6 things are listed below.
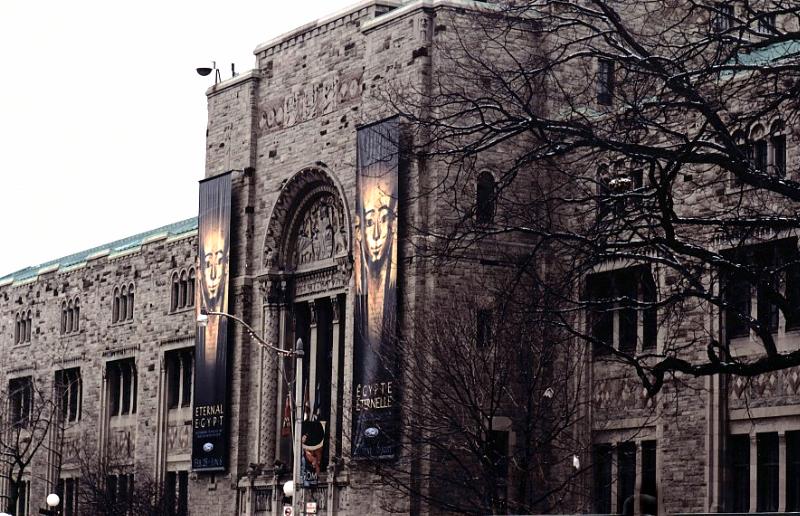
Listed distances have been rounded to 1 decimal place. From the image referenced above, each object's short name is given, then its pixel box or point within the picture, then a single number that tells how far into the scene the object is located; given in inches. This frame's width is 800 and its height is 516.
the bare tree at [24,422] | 3361.2
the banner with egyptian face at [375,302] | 2161.7
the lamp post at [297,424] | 1899.6
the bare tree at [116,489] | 2797.7
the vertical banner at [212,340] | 2655.0
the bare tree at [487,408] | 1852.9
